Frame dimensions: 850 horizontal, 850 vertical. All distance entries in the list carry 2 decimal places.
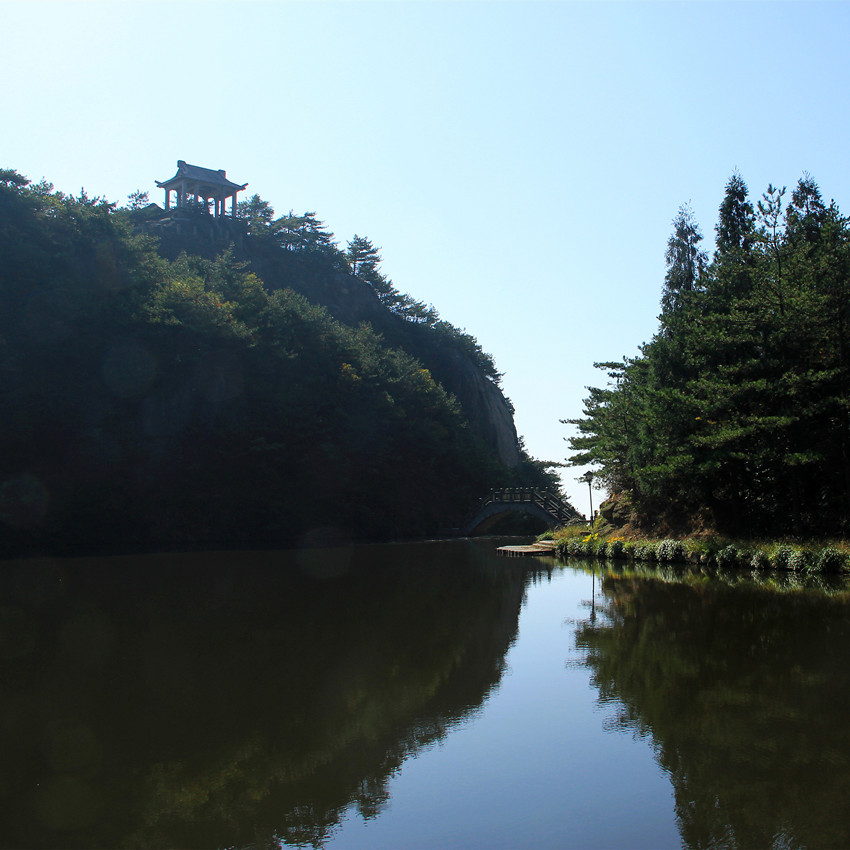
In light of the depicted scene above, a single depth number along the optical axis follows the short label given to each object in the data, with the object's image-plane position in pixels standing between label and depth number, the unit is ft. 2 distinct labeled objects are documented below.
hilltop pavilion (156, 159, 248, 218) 248.93
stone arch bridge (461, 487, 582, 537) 149.28
